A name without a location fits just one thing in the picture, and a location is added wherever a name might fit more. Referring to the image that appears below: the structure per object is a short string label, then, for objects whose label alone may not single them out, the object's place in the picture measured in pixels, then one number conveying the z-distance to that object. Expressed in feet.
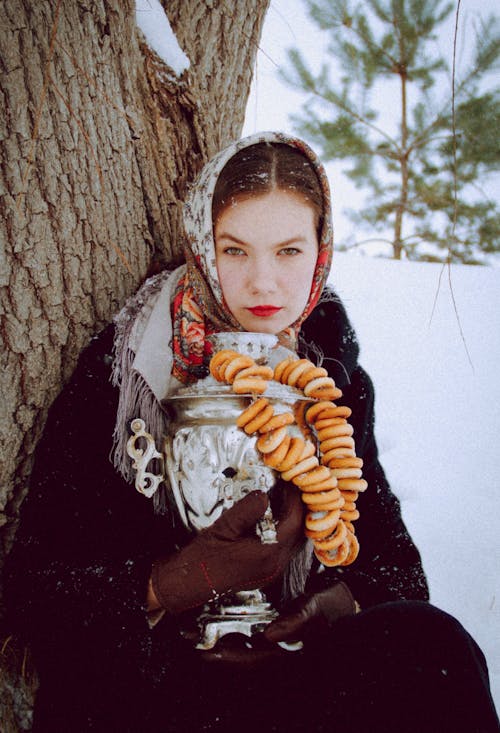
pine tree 17.04
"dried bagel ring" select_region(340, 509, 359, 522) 4.08
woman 3.70
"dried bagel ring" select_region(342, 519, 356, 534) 4.12
